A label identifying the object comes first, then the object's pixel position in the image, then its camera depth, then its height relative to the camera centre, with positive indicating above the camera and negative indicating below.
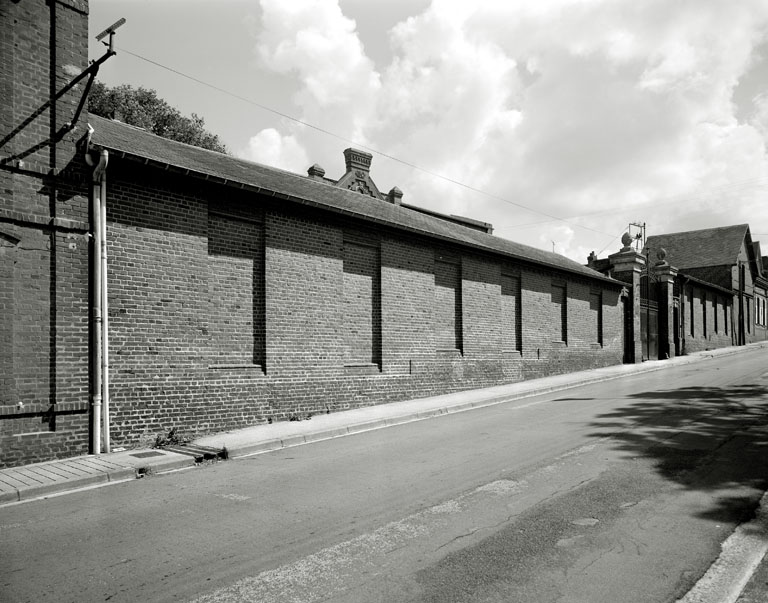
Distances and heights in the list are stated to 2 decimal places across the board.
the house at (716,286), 36.03 +2.72
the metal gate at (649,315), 29.88 +0.49
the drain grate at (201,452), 8.96 -1.91
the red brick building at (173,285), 8.83 +0.90
